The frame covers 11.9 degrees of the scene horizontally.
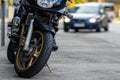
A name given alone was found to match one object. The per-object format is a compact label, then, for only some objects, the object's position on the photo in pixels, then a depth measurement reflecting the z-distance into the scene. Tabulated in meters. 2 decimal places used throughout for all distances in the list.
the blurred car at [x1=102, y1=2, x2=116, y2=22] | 59.67
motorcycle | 7.86
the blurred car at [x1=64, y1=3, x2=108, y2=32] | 28.56
